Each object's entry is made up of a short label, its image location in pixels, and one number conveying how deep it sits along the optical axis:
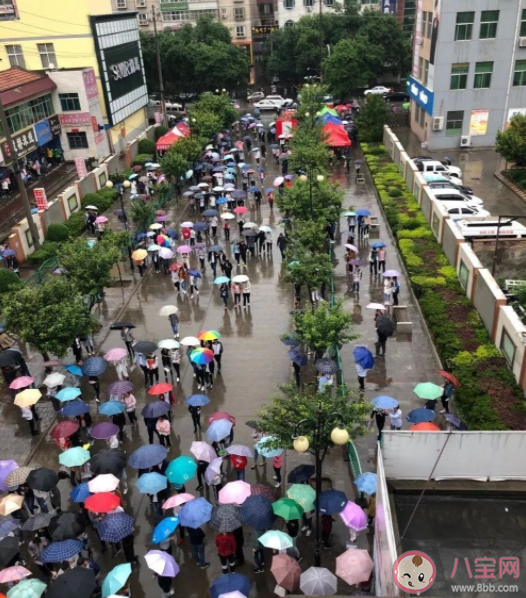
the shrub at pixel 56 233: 27.00
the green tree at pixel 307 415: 10.76
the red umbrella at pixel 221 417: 12.94
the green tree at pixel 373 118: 40.84
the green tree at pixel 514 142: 30.23
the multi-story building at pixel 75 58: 39.50
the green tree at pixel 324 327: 14.38
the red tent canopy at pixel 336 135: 36.84
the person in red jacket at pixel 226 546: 10.29
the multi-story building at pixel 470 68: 35.22
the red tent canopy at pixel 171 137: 37.25
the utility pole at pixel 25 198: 22.83
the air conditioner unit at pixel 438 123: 38.59
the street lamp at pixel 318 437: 8.88
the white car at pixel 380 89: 57.00
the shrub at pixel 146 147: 41.22
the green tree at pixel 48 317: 15.27
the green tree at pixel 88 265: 18.16
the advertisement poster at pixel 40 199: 27.64
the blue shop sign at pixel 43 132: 37.44
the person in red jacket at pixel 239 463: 12.25
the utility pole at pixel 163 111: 48.16
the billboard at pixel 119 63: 41.38
